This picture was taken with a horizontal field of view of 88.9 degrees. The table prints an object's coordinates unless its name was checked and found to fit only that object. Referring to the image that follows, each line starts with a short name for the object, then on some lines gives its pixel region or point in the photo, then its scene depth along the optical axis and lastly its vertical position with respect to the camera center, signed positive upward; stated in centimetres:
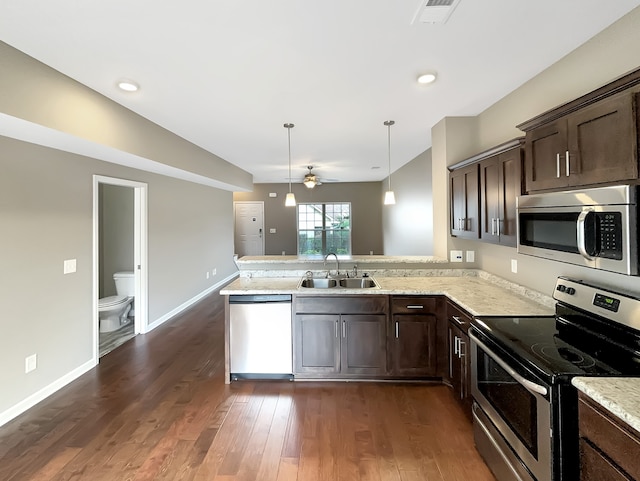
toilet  436 -77
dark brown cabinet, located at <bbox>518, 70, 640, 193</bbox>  135 +48
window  945 +44
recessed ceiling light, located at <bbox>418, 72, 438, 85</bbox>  241 +123
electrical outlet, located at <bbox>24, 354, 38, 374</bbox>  266 -96
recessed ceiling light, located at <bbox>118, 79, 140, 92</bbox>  247 +124
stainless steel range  134 -60
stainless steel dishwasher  300 -86
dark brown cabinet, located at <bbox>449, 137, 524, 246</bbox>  229 +38
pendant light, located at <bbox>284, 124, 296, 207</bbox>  407 +55
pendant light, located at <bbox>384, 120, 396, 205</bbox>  356 +51
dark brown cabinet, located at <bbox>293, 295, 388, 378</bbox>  295 -86
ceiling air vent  161 +118
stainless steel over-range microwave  134 +5
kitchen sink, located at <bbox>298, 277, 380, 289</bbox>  333 -42
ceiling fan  574 +108
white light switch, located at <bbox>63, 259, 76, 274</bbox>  305 -19
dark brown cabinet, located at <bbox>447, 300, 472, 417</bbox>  240 -88
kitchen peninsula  290 -77
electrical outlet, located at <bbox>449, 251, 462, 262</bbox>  343 -16
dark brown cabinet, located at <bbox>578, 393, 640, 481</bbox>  105 -73
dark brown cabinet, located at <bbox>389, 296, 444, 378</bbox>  290 -85
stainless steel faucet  344 -26
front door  945 +53
